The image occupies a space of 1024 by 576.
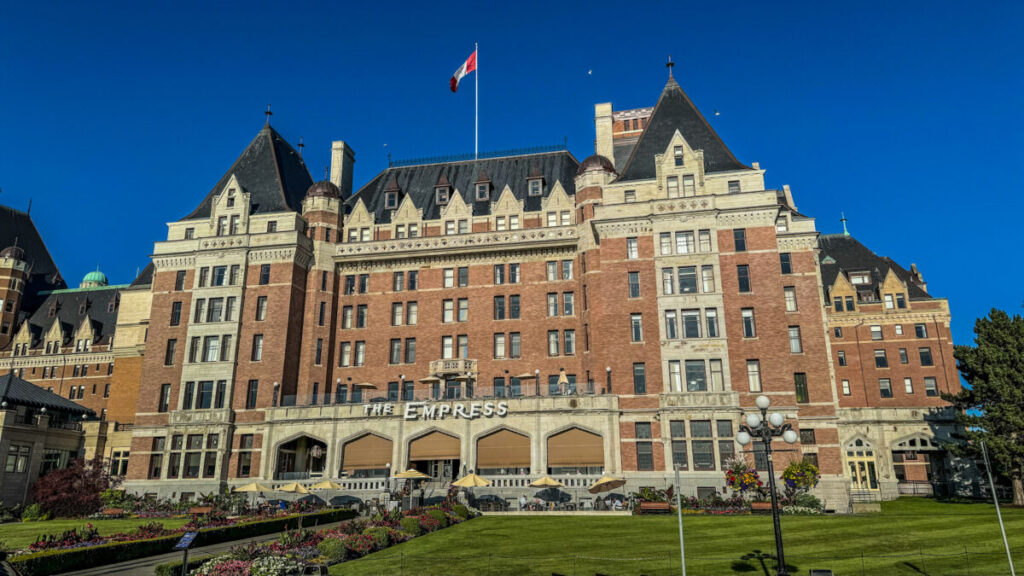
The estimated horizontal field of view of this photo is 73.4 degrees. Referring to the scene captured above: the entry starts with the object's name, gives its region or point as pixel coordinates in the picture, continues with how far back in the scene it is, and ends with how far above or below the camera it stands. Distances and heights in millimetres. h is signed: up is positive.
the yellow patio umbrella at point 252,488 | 45250 -889
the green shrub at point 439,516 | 34188 -2034
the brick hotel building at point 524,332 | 47562 +11068
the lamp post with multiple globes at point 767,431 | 18859 +1208
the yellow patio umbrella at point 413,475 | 42969 -68
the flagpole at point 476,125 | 68688 +33740
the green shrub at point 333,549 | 25609 -2734
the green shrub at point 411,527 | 31312 -2346
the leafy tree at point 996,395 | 44469 +5255
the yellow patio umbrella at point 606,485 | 41094 -655
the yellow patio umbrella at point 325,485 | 43016 -674
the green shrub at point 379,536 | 28469 -2508
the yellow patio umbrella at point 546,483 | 41788 -546
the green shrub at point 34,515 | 47156 -2704
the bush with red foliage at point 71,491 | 48062 -1191
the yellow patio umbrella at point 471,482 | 41156 -475
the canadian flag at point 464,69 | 64688 +36809
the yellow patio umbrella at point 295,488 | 39875 -787
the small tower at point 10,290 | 86500 +22602
